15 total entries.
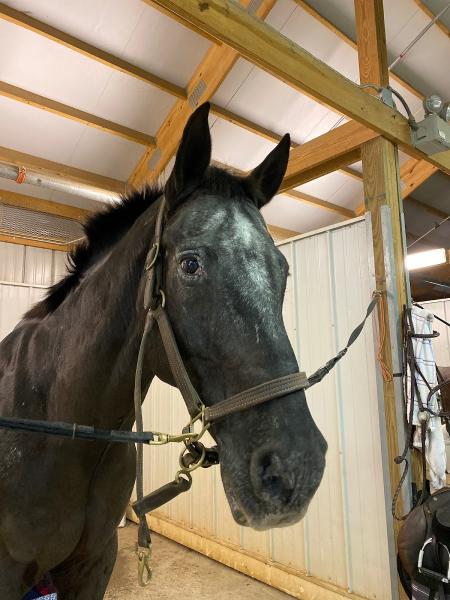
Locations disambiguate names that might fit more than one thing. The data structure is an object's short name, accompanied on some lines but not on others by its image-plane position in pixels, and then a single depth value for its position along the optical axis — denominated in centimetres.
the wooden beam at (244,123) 448
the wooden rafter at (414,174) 591
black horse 87
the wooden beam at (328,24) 381
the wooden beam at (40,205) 496
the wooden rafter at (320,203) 592
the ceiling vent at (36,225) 506
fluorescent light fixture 632
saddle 184
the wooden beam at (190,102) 397
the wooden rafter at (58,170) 443
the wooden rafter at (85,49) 339
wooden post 240
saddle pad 183
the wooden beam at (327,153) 278
